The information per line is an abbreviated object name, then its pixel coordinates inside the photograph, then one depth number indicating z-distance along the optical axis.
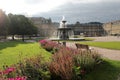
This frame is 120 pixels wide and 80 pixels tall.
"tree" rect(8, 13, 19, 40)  28.55
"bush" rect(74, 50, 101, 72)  4.69
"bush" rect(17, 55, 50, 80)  3.39
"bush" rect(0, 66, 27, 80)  2.91
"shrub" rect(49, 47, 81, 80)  3.84
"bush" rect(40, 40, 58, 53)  9.06
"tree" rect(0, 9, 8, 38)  25.16
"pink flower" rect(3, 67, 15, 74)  3.01
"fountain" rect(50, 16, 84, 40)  23.08
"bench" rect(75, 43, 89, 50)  7.98
